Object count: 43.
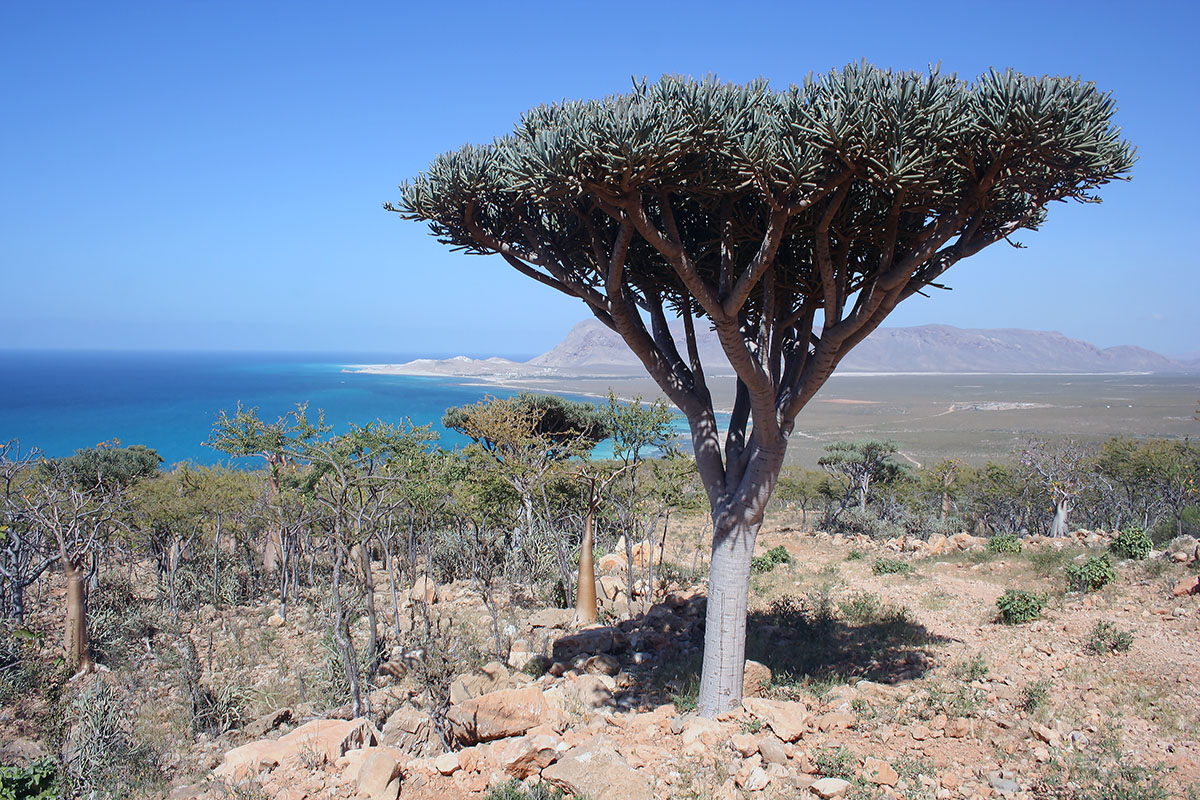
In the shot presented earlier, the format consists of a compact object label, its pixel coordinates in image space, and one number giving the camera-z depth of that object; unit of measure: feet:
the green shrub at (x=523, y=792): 16.05
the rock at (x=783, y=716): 18.39
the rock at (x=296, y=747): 18.10
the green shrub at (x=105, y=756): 20.36
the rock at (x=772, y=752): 17.35
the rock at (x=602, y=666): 27.63
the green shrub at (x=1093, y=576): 33.55
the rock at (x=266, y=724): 24.17
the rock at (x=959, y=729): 19.06
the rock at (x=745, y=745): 17.94
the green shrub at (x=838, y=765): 16.67
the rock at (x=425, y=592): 41.91
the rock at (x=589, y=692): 23.49
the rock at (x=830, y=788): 15.60
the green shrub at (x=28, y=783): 17.87
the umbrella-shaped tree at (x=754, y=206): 15.83
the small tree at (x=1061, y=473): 64.18
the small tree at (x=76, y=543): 31.83
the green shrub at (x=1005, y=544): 46.75
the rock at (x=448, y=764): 17.72
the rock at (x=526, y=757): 17.81
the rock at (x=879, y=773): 16.11
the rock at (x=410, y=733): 20.22
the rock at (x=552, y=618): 35.19
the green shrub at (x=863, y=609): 33.37
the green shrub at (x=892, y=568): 44.39
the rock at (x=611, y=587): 40.26
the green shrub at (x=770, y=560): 47.85
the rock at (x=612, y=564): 47.91
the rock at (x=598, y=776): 16.21
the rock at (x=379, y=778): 16.34
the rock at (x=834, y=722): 19.49
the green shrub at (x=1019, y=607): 29.91
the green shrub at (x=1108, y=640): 24.72
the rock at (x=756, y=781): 16.28
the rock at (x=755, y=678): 23.17
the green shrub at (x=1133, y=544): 37.19
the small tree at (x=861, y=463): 92.84
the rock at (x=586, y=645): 29.55
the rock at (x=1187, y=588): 29.58
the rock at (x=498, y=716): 20.70
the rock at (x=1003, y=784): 15.75
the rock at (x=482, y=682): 23.38
